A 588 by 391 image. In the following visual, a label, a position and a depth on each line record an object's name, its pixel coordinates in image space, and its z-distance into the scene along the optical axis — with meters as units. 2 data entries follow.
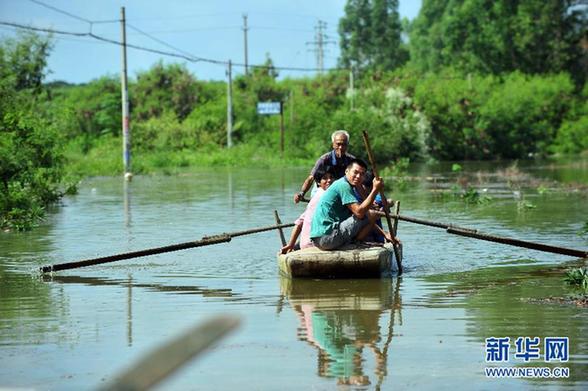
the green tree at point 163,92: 76.12
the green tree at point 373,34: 109.25
